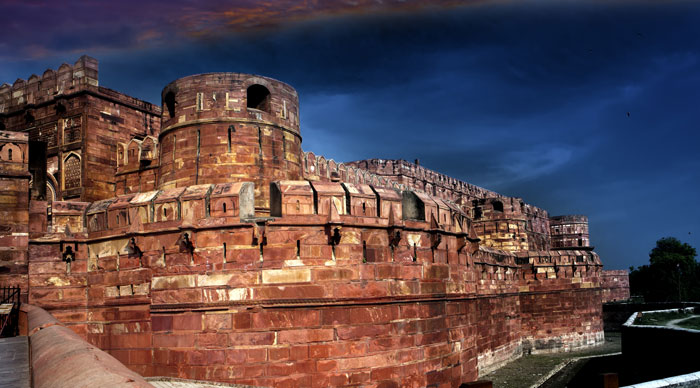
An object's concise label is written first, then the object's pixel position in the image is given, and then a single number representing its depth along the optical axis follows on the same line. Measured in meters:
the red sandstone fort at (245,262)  9.96
